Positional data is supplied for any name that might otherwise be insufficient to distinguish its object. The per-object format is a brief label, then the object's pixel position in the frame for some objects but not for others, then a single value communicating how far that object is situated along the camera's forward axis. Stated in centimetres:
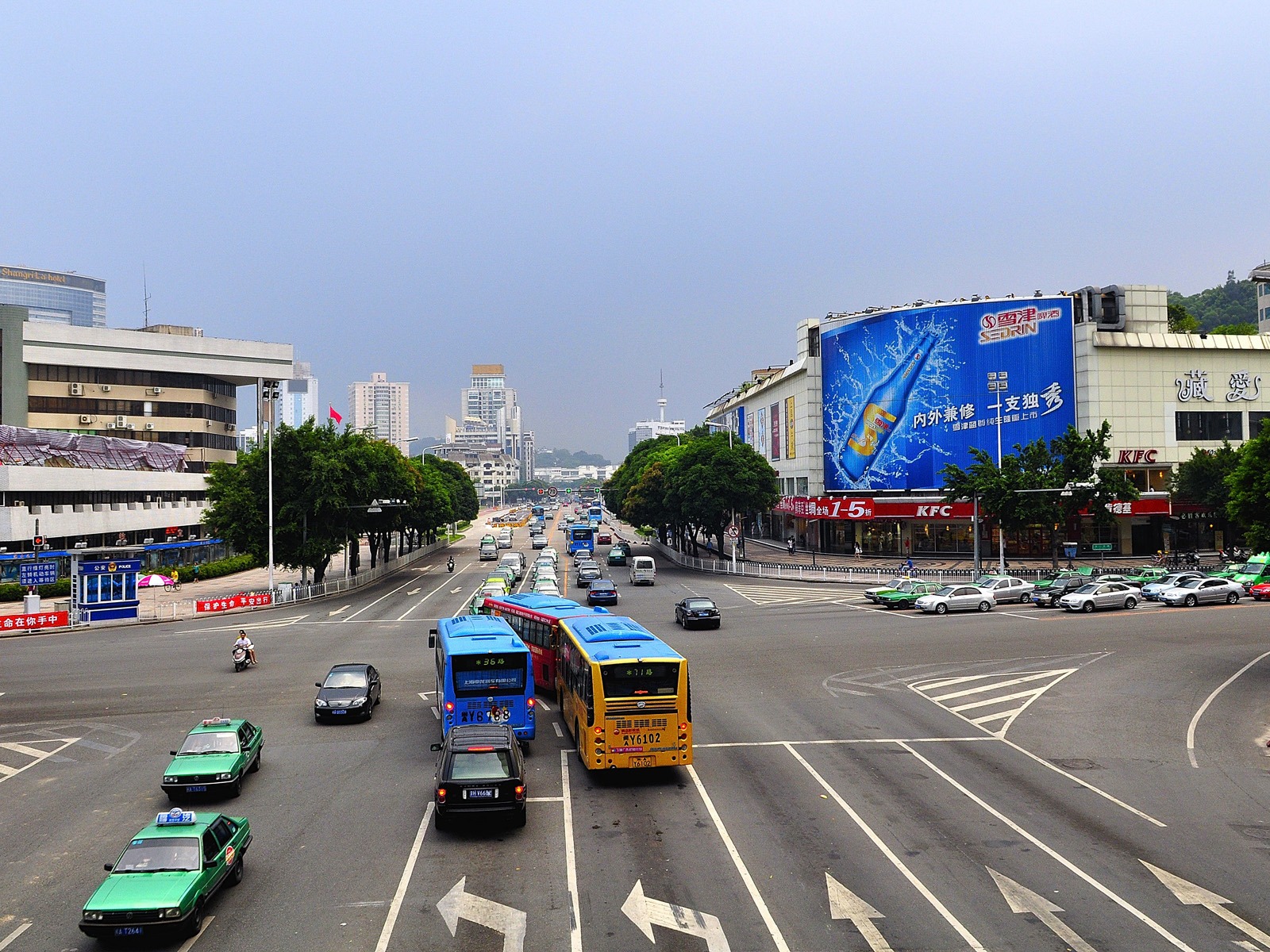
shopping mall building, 7788
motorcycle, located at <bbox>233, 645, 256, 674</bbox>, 3316
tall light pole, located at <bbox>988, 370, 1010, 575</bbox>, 6339
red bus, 2717
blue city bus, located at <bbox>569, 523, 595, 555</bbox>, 9562
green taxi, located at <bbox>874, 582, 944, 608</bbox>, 4988
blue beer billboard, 7888
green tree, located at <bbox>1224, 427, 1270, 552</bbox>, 3084
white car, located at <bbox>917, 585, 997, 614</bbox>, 4712
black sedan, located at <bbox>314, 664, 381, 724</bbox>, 2456
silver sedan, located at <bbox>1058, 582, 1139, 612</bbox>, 4578
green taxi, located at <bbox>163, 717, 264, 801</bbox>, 1814
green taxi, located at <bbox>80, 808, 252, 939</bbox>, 1180
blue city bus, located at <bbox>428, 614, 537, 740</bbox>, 2080
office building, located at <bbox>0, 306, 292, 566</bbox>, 6100
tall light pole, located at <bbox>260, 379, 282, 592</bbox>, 5719
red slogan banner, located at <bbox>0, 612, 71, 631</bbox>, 4569
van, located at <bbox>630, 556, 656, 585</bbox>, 6425
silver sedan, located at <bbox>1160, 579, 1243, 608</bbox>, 4722
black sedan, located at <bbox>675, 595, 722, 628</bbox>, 4231
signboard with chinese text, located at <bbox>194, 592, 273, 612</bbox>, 5169
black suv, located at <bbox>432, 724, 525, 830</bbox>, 1583
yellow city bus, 1870
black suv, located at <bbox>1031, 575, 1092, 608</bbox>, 4881
